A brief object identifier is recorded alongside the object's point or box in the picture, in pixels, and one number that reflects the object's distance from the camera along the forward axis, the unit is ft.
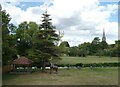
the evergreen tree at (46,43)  47.17
